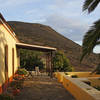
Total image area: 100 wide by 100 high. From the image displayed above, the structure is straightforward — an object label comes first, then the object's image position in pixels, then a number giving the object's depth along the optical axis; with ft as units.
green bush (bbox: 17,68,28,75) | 54.64
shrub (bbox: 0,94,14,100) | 21.45
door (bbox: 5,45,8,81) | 35.12
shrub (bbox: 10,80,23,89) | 35.87
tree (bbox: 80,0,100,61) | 21.36
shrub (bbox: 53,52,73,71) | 76.23
